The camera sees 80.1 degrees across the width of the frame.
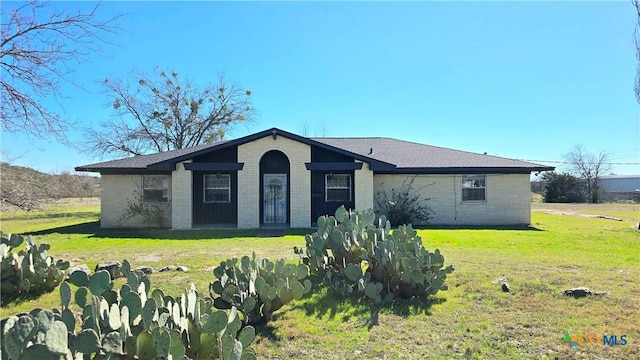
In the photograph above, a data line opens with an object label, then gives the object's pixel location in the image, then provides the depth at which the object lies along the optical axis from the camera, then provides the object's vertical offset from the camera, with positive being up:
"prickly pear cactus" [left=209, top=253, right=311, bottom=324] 4.66 -1.17
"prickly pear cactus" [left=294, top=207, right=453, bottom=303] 5.57 -1.04
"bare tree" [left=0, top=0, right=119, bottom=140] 7.05 +2.37
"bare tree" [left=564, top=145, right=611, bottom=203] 45.31 +2.81
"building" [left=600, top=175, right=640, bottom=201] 61.79 +1.81
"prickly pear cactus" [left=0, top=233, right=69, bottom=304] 5.87 -1.24
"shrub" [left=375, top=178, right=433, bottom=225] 16.73 -0.49
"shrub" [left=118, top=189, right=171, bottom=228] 16.98 -0.81
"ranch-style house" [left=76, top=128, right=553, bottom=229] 15.62 +0.40
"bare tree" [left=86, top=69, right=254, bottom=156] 32.53 +6.51
